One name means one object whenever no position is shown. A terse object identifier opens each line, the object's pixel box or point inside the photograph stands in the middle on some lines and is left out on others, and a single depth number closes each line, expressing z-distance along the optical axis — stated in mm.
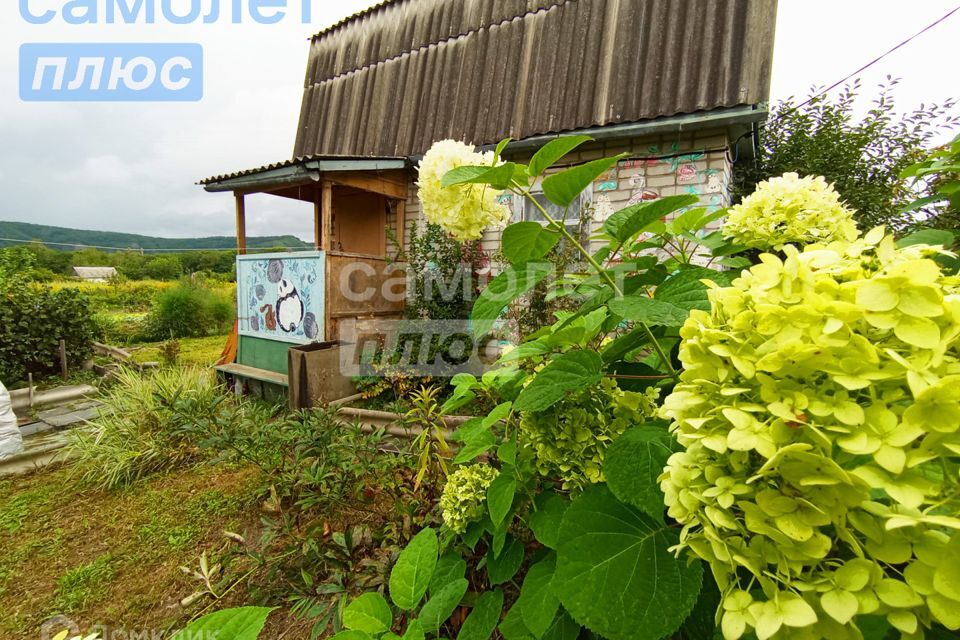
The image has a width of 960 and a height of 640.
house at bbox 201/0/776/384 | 3795
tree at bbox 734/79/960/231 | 4336
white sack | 3434
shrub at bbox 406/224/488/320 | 4695
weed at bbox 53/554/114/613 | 1826
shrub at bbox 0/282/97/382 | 5645
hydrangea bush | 338
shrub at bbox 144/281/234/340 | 9852
